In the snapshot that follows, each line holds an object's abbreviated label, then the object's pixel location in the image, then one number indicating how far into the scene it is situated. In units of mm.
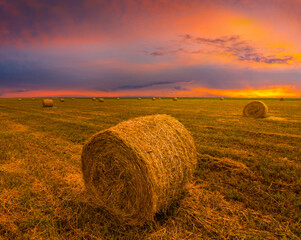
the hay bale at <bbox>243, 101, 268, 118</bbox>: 17611
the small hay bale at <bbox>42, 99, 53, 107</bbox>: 31316
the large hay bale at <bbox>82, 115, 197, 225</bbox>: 3537
